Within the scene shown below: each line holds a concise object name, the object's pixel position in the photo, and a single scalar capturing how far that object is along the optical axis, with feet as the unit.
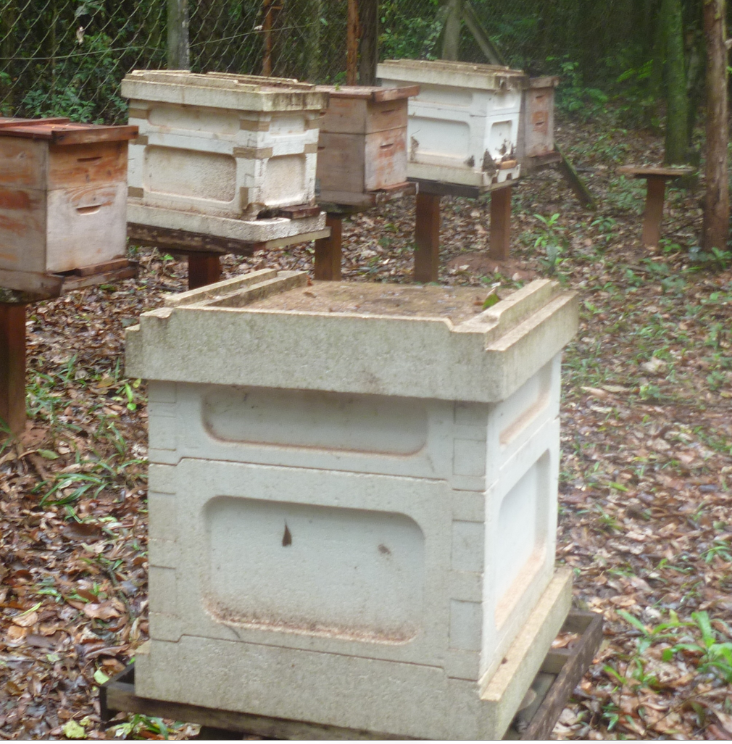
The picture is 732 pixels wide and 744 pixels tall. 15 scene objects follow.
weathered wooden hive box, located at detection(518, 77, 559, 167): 27.58
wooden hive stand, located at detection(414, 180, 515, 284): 24.34
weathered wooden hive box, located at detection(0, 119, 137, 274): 13.12
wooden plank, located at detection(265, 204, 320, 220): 16.47
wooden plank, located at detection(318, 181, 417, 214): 19.89
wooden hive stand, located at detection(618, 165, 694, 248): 28.53
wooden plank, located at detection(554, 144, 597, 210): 31.40
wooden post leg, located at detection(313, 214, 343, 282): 20.63
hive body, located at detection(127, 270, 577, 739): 7.05
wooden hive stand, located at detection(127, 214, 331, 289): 16.33
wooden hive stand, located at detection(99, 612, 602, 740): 7.80
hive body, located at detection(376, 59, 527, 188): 23.38
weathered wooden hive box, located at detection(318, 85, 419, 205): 19.30
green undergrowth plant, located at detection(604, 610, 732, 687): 11.55
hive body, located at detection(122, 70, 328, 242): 15.61
